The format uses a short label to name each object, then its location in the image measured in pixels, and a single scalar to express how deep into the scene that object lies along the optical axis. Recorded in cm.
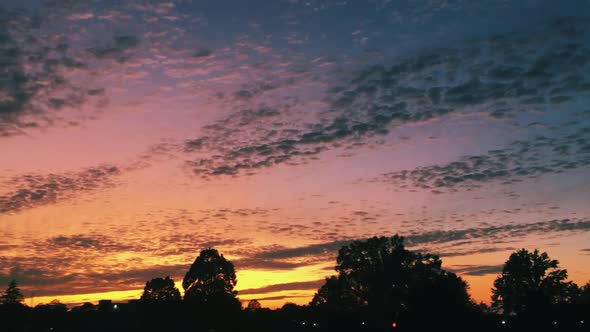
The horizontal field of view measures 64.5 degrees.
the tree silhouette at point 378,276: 7675
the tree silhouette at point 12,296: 12744
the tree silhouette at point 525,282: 7712
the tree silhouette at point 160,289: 11100
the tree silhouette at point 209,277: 8369
